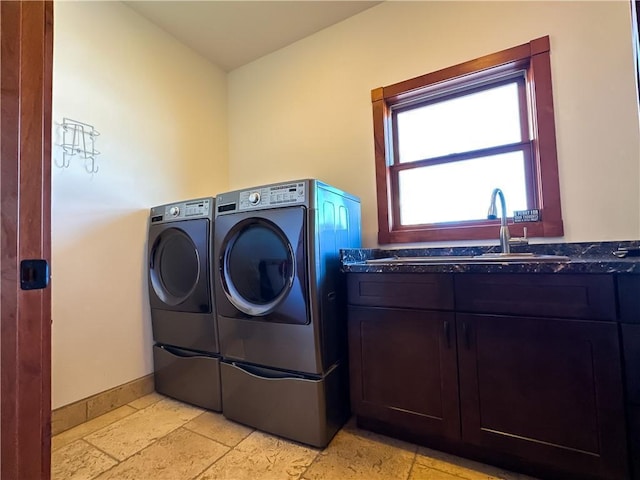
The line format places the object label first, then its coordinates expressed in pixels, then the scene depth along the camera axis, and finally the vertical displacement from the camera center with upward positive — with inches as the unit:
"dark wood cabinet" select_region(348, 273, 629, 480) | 42.2 -20.0
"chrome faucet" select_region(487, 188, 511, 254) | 63.4 +3.6
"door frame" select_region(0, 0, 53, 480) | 23.4 +2.3
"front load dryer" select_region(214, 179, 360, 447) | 57.4 -11.0
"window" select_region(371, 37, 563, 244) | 66.8 +25.2
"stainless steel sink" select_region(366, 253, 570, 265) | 49.7 -2.7
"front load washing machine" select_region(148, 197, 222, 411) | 71.4 -11.2
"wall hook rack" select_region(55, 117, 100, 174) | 68.4 +27.9
